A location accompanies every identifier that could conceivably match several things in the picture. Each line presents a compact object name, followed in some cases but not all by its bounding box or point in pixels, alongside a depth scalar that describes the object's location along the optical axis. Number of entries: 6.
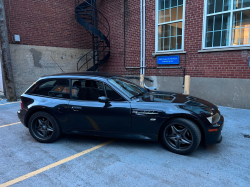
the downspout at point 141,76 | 8.86
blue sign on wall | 8.14
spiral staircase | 9.84
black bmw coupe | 3.34
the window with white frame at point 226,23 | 6.60
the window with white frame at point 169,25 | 8.09
